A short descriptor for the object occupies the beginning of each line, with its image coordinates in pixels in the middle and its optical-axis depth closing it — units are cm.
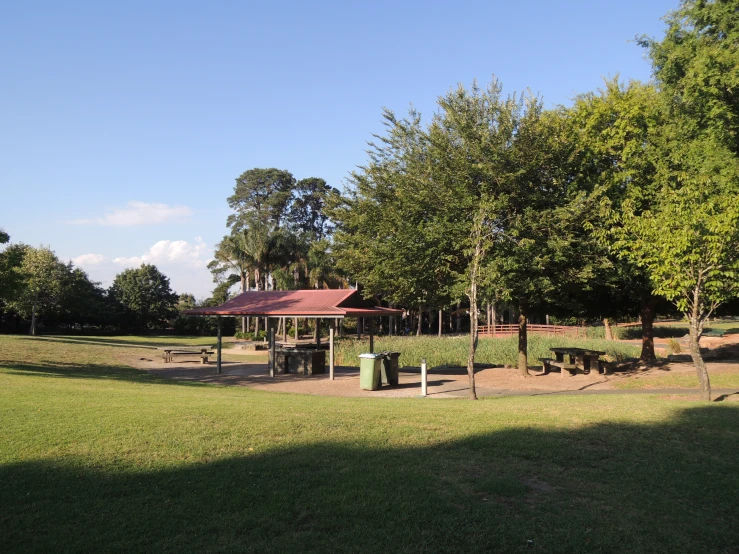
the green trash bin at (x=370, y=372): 1675
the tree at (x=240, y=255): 5353
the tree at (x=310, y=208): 8369
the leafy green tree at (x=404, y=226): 1925
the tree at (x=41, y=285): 5075
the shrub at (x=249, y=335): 4664
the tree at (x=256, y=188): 8731
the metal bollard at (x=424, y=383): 1485
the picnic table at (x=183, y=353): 2608
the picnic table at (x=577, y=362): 1969
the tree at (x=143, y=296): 6600
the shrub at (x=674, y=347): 2930
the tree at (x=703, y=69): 1598
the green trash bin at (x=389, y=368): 1738
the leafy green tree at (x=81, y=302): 5622
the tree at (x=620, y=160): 1791
